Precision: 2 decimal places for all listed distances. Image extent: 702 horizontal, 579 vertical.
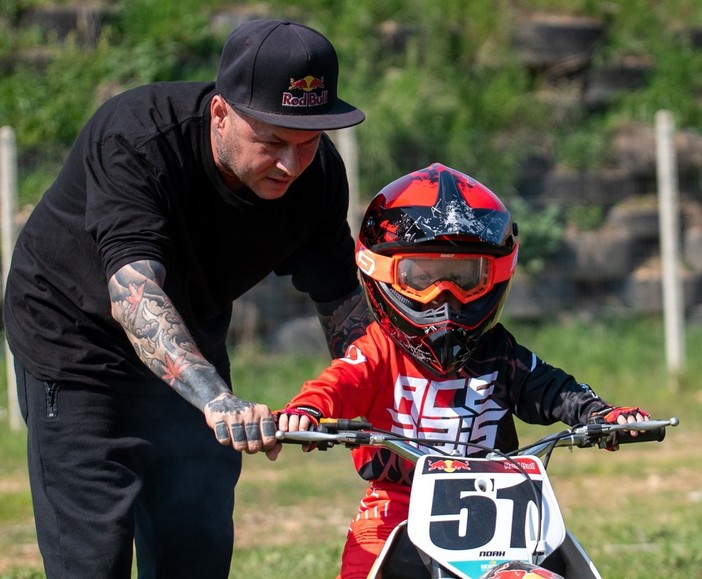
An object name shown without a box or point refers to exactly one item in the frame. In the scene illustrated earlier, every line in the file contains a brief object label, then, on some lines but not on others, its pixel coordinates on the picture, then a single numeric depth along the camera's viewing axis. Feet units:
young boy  25.13
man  24.67
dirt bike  20.80
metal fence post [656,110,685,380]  74.90
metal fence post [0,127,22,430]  65.21
